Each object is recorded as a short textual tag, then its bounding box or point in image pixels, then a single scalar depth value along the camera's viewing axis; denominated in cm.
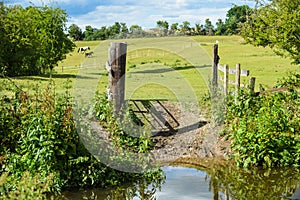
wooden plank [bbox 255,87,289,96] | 1254
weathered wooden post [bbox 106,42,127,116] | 1117
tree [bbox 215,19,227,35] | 8675
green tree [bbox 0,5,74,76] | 2972
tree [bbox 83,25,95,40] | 8569
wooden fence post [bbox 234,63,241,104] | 1312
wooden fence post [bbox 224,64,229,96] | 1380
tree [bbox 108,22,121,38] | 6925
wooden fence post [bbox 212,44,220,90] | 1411
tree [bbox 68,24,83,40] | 8093
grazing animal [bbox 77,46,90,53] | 5056
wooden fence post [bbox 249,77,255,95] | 1303
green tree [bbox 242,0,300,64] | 1359
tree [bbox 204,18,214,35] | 8925
